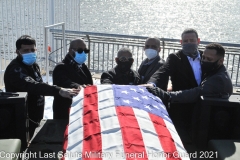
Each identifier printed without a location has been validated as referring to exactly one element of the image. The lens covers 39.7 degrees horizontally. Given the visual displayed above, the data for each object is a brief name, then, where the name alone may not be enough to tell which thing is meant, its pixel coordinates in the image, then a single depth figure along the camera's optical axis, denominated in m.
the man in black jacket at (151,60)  4.54
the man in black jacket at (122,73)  4.13
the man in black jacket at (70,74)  4.05
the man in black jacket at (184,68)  4.16
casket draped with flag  2.51
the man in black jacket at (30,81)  3.74
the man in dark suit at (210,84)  3.65
